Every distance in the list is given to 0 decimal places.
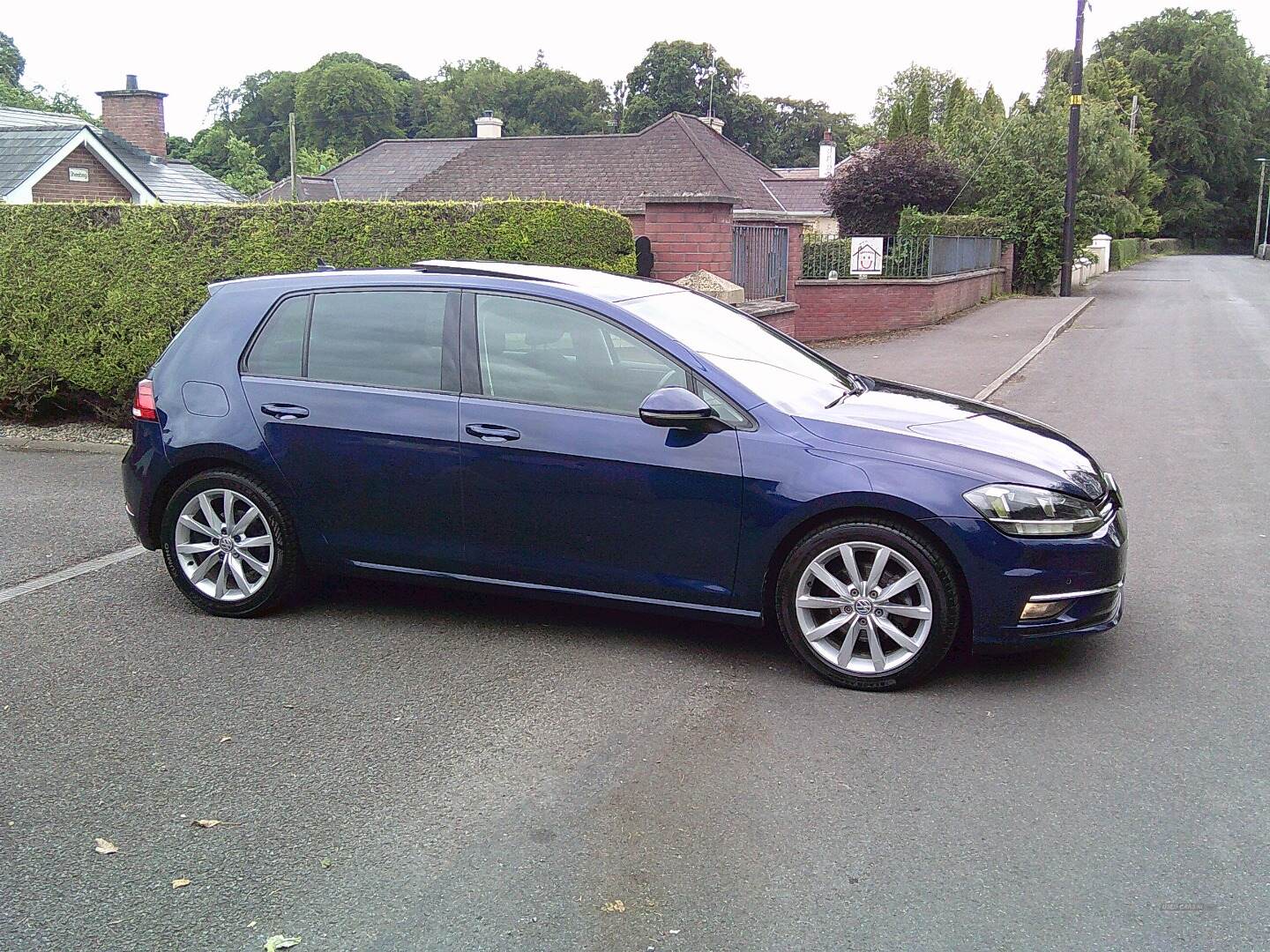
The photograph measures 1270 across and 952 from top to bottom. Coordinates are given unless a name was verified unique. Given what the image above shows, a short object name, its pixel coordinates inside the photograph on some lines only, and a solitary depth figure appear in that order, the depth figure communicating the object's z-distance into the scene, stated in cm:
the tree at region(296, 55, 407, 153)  9838
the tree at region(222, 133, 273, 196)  6406
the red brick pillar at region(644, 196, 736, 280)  1355
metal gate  1487
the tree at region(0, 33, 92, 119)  7219
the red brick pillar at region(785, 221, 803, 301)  1867
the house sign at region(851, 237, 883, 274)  2336
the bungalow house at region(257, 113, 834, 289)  3628
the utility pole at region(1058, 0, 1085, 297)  3253
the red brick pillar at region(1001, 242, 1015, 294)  3469
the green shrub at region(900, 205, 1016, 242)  2944
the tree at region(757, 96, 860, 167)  11069
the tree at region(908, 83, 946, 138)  4753
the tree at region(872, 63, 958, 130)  9494
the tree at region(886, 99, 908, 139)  4406
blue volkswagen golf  479
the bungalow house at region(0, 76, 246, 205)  2578
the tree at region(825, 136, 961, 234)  3331
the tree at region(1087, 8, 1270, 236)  8794
